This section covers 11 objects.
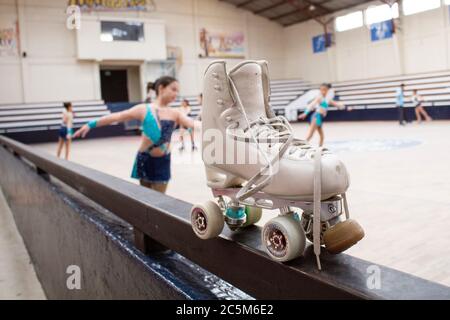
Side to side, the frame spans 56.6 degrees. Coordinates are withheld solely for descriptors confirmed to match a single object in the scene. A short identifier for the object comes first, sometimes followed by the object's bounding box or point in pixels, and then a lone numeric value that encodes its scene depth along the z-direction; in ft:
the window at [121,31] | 54.29
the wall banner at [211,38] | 38.01
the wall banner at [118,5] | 48.44
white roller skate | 1.92
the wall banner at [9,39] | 50.65
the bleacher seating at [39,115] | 48.84
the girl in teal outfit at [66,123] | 26.84
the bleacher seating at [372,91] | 23.71
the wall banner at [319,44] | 23.77
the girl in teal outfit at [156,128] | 7.91
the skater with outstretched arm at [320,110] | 23.93
